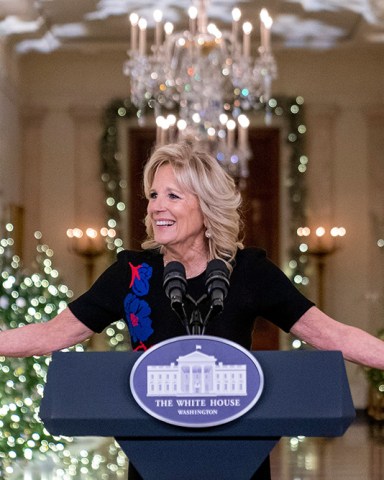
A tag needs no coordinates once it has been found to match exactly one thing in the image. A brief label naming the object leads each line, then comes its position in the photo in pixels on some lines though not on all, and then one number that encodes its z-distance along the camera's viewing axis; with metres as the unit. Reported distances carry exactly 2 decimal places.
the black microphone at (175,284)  4.32
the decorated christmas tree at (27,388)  13.47
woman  4.95
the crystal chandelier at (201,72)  15.24
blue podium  3.94
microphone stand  4.30
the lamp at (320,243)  23.61
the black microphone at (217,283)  4.31
